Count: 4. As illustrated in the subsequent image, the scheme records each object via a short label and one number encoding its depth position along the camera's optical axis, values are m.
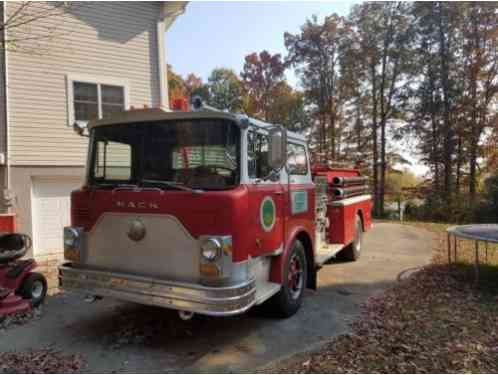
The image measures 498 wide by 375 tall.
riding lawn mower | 4.45
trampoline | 5.27
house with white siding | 7.52
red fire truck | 3.14
